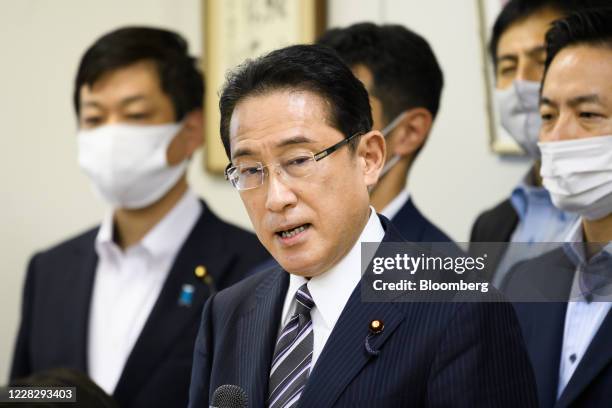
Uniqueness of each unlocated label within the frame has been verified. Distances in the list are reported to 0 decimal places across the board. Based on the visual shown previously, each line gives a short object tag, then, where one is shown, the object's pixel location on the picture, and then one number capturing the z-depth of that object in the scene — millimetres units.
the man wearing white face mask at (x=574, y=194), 4148
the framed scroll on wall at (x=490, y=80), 6480
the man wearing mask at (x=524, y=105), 5348
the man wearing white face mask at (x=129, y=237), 5738
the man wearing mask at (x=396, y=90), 4992
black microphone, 3287
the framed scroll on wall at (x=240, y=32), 7914
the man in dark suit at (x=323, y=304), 3090
